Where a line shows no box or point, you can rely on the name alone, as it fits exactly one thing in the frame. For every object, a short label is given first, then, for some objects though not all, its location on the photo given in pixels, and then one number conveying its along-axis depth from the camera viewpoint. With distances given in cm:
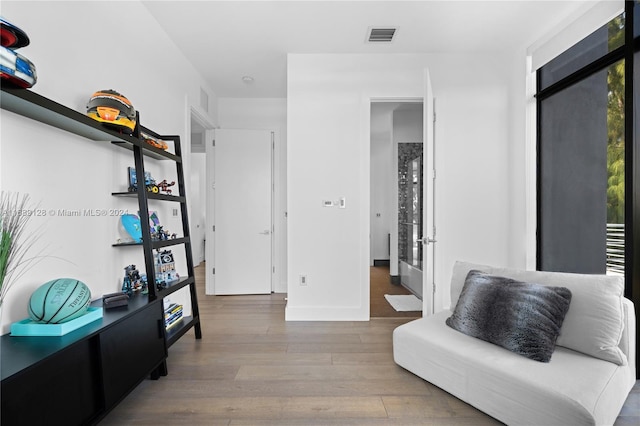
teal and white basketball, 136
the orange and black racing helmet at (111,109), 173
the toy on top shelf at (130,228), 216
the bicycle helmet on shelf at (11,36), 117
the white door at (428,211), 250
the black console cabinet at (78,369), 108
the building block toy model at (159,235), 227
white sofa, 138
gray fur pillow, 165
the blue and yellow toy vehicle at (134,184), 222
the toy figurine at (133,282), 210
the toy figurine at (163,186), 251
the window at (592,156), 199
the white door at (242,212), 421
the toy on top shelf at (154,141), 225
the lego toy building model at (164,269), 231
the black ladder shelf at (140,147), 131
